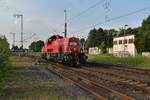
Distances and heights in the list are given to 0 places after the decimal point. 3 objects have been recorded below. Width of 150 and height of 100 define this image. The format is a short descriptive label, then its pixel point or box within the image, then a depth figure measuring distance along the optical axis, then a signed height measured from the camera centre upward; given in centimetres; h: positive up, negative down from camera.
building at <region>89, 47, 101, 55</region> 5230 +88
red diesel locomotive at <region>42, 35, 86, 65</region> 1394 +14
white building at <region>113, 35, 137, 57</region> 4452 +284
